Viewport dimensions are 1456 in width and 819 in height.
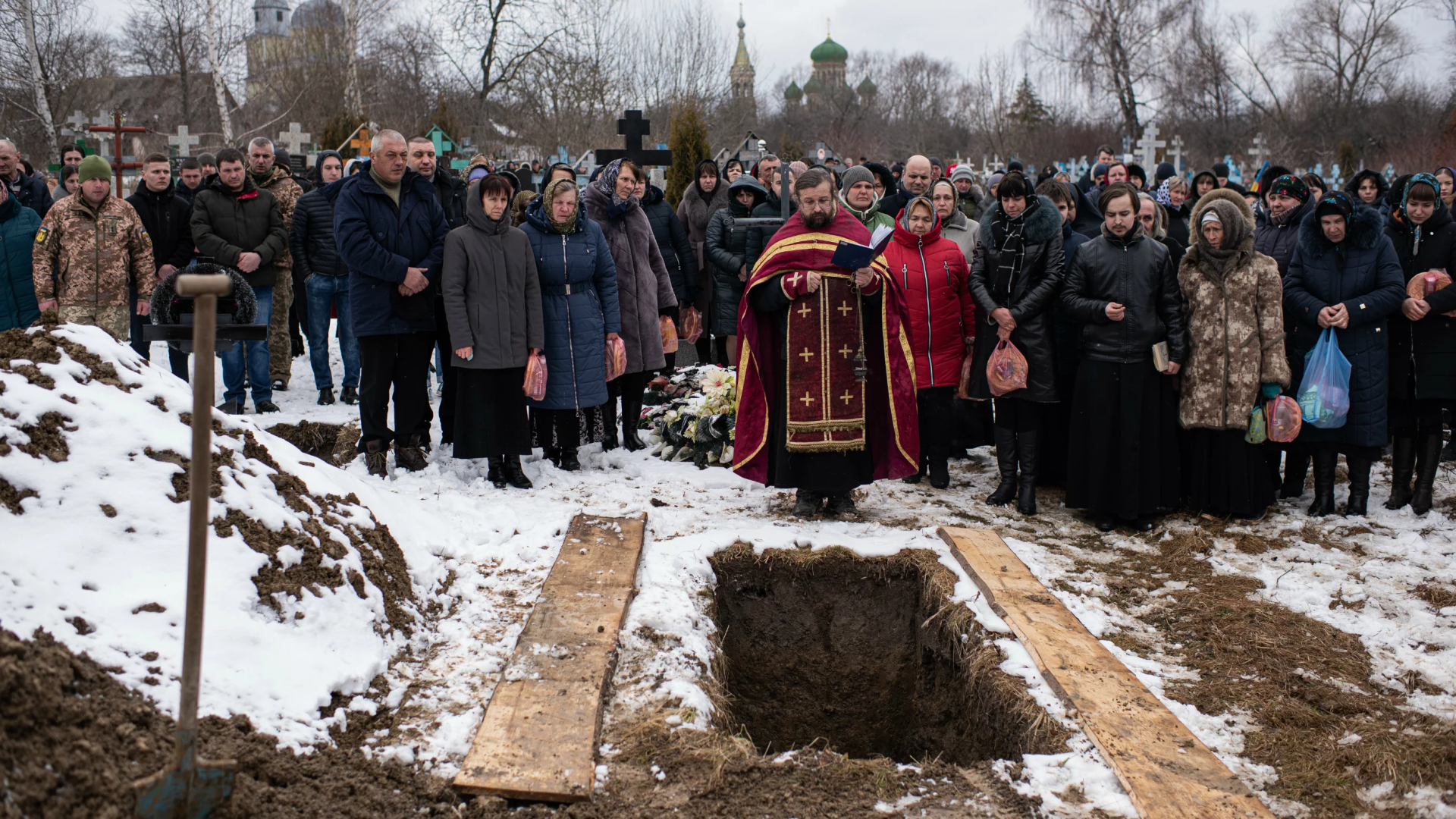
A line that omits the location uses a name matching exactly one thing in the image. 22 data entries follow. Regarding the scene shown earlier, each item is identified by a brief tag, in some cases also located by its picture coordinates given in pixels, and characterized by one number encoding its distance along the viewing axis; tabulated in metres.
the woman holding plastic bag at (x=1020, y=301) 6.26
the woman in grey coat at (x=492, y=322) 6.36
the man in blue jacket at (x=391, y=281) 6.30
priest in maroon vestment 5.86
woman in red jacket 6.75
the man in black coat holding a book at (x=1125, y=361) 6.06
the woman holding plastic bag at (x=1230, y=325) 6.14
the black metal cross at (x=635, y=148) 9.64
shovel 2.50
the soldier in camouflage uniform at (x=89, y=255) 7.34
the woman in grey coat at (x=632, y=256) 7.38
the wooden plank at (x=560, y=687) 3.24
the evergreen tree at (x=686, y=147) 14.54
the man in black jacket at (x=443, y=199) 6.97
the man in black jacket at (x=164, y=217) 7.96
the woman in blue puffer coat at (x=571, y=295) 6.72
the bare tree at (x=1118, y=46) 38.78
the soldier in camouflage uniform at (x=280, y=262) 8.78
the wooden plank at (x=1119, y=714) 3.22
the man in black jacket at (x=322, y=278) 8.46
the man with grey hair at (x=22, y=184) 8.34
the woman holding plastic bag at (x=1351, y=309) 6.22
